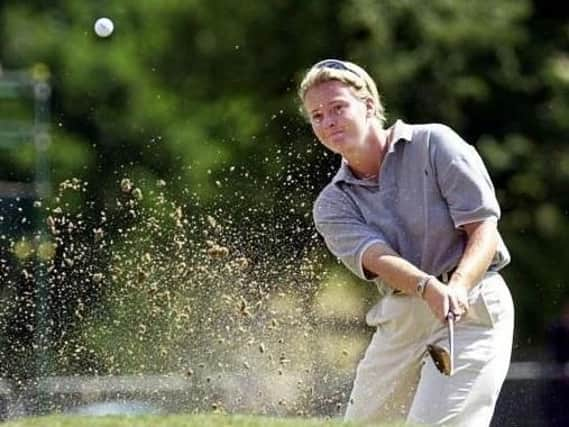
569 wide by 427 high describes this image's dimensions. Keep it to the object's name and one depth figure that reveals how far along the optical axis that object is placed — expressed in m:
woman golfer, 14.67
